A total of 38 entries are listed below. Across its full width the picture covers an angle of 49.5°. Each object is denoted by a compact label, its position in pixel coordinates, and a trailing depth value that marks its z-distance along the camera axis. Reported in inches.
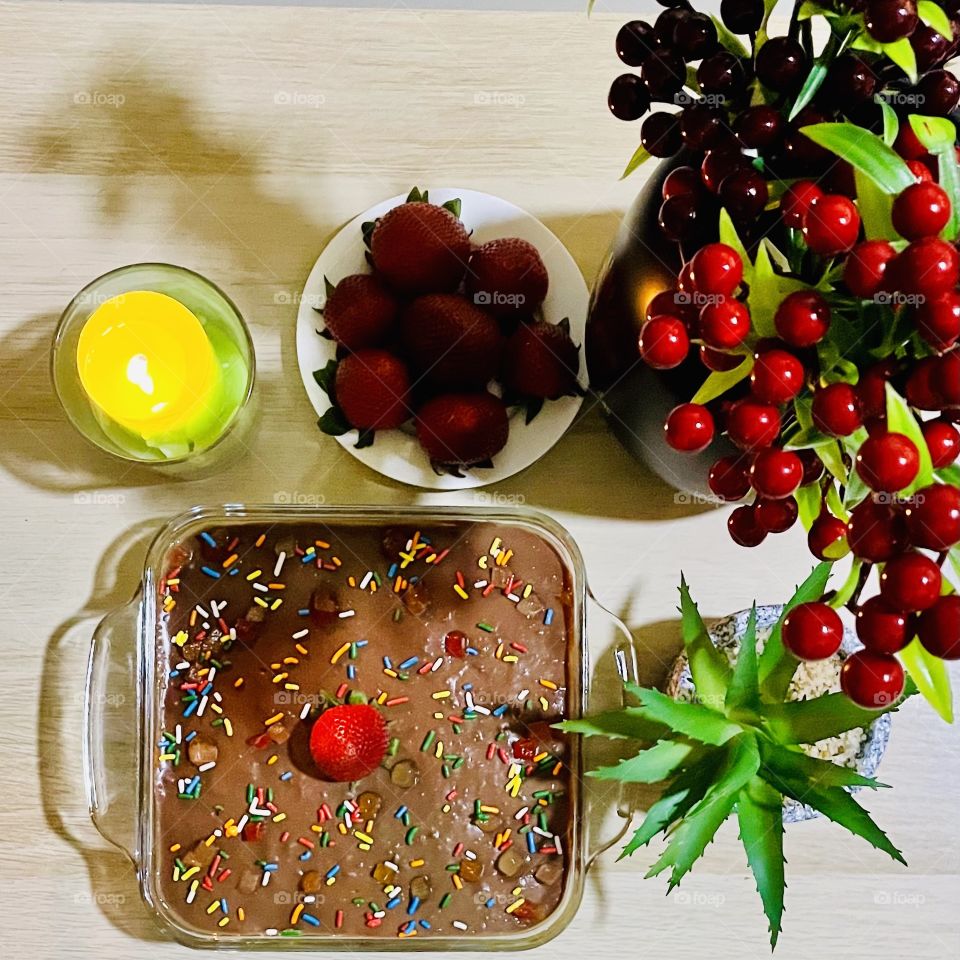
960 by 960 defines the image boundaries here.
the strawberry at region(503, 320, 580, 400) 37.7
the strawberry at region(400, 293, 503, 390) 36.9
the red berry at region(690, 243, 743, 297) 21.6
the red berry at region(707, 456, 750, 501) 26.3
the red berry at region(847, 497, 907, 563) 21.4
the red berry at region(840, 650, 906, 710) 22.3
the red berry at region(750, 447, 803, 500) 22.6
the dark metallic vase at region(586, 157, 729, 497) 30.3
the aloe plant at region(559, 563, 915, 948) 33.8
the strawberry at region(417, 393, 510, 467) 37.0
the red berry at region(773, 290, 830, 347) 21.0
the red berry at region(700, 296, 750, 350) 21.3
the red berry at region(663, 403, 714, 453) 23.5
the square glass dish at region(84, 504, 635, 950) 38.0
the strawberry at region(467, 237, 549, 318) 37.9
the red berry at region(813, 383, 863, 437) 21.0
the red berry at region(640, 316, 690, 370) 22.5
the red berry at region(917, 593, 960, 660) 20.8
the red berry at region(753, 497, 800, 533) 25.4
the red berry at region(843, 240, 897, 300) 20.1
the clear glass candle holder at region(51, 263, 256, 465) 37.8
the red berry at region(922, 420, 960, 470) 21.5
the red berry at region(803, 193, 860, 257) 20.0
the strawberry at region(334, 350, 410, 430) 37.3
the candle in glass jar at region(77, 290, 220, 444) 36.9
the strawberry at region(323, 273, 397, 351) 37.9
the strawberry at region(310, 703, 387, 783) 36.9
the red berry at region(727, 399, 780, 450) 22.2
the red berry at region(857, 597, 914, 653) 21.5
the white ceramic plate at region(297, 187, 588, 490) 39.4
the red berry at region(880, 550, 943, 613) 20.6
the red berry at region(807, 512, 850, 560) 25.0
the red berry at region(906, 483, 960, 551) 20.6
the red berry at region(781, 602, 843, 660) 23.7
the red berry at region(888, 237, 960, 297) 19.2
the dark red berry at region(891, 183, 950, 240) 19.5
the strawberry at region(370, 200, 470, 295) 37.2
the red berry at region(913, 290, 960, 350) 19.1
